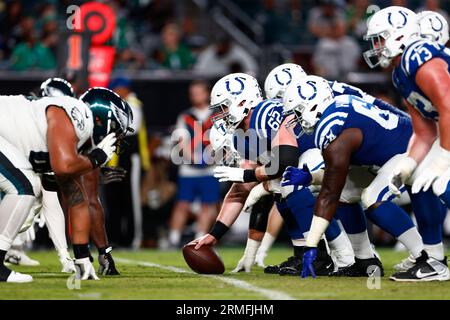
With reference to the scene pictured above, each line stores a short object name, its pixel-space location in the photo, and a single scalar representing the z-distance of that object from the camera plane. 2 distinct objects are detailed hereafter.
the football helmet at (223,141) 17.55
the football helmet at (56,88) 19.00
